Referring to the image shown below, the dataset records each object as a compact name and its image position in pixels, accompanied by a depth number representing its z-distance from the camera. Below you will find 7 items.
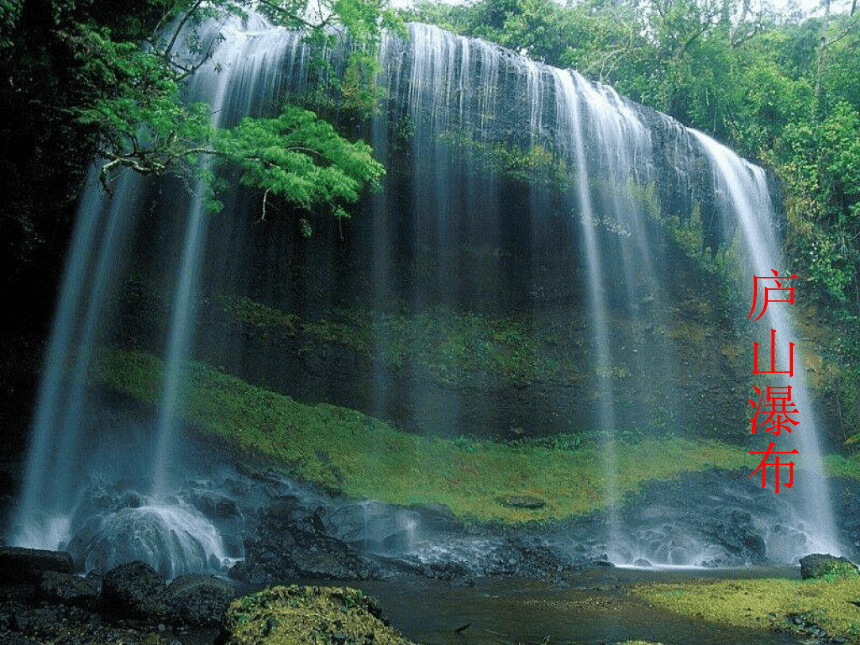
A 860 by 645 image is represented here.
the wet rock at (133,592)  5.67
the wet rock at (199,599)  5.58
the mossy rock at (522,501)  11.44
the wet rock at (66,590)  6.01
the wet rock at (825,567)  7.25
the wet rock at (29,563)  6.74
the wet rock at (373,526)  9.46
